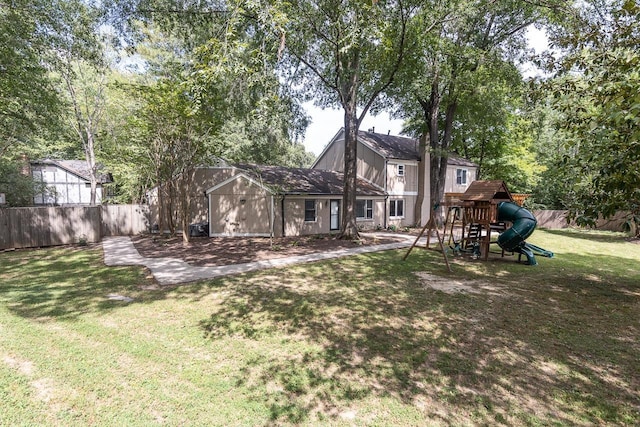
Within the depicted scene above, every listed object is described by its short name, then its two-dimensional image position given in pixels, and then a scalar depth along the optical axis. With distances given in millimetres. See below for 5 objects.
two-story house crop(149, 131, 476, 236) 18078
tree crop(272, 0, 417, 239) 10470
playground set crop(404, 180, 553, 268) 12023
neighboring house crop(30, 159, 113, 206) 29172
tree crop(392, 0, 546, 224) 16188
